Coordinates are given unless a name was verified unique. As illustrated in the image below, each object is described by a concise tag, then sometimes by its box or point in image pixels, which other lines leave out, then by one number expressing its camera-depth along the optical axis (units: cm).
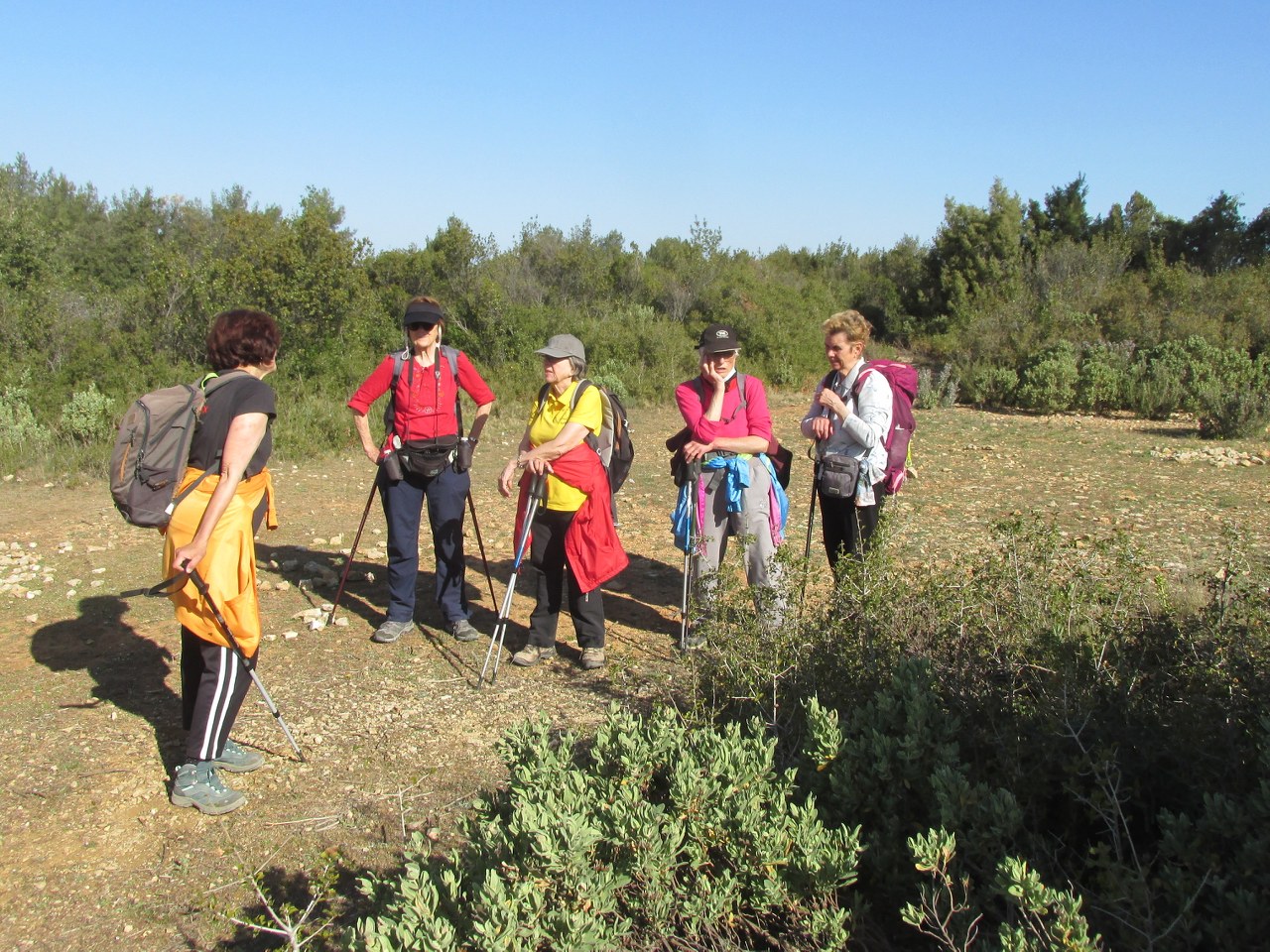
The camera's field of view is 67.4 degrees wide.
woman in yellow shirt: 490
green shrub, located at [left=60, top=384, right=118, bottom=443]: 1089
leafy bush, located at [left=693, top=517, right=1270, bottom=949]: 225
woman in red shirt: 530
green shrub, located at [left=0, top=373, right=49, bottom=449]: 1035
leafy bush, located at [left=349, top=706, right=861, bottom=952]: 217
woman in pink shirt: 499
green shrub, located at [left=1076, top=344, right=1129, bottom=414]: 1498
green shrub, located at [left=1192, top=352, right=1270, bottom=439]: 1174
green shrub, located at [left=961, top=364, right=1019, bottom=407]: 1627
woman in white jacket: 483
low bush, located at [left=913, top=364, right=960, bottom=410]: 1598
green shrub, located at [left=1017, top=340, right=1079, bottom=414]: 1528
